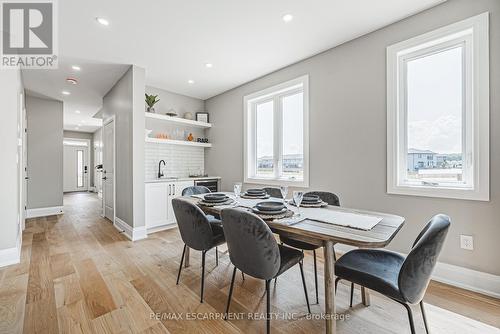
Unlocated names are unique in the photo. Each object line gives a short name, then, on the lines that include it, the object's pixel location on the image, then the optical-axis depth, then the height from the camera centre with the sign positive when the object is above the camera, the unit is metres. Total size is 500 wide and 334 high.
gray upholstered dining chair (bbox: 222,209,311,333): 1.36 -0.52
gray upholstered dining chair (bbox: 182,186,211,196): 2.84 -0.32
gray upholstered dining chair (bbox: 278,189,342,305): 1.97 -0.70
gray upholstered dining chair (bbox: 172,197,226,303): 1.79 -0.51
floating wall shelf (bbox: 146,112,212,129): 3.98 +0.94
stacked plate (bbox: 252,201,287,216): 1.65 -0.33
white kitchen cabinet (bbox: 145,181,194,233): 3.67 -0.62
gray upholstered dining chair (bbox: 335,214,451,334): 1.11 -0.65
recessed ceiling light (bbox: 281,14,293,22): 2.35 +1.63
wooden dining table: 1.17 -0.39
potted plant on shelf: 4.03 +1.22
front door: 9.23 +0.05
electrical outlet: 2.04 -0.70
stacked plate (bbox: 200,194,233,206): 2.08 -0.33
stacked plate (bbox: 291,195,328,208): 1.94 -0.32
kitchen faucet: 4.30 -0.10
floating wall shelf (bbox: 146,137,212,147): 4.01 +0.50
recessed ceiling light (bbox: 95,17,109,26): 2.35 +1.60
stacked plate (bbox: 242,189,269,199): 2.46 -0.31
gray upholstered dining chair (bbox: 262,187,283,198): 2.68 -0.31
